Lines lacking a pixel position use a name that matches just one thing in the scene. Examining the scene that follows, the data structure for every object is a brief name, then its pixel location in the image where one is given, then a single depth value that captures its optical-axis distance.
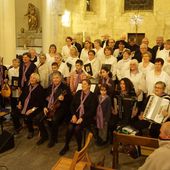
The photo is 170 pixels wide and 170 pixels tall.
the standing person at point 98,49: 8.57
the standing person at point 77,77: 6.75
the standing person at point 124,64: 7.22
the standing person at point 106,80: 6.47
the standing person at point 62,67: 7.42
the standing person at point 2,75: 7.25
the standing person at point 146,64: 6.79
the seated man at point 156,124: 5.48
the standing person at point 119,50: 8.86
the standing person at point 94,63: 7.51
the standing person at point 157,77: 6.27
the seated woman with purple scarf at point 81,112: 5.66
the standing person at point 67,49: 9.29
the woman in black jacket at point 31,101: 6.30
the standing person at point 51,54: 7.85
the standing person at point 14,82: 7.04
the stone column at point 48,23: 13.12
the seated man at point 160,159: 2.92
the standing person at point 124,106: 5.75
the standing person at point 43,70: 7.34
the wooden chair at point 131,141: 4.29
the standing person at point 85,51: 8.66
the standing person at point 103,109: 5.81
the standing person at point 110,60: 7.51
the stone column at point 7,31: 9.27
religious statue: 15.12
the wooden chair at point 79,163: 3.63
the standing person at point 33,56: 7.80
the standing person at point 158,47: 9.06
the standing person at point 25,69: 7.02
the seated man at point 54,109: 6.05
